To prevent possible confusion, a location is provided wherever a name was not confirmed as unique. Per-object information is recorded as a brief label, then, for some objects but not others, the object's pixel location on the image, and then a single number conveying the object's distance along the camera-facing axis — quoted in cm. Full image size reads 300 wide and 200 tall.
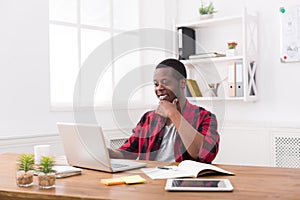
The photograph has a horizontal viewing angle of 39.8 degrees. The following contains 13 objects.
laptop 177
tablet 143
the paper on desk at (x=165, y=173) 168
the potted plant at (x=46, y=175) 153
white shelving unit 356
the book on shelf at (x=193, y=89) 386
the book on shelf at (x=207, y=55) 372
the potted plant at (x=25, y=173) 157
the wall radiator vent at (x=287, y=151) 344
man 208
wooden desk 137
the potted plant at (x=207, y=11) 384
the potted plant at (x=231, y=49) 366
